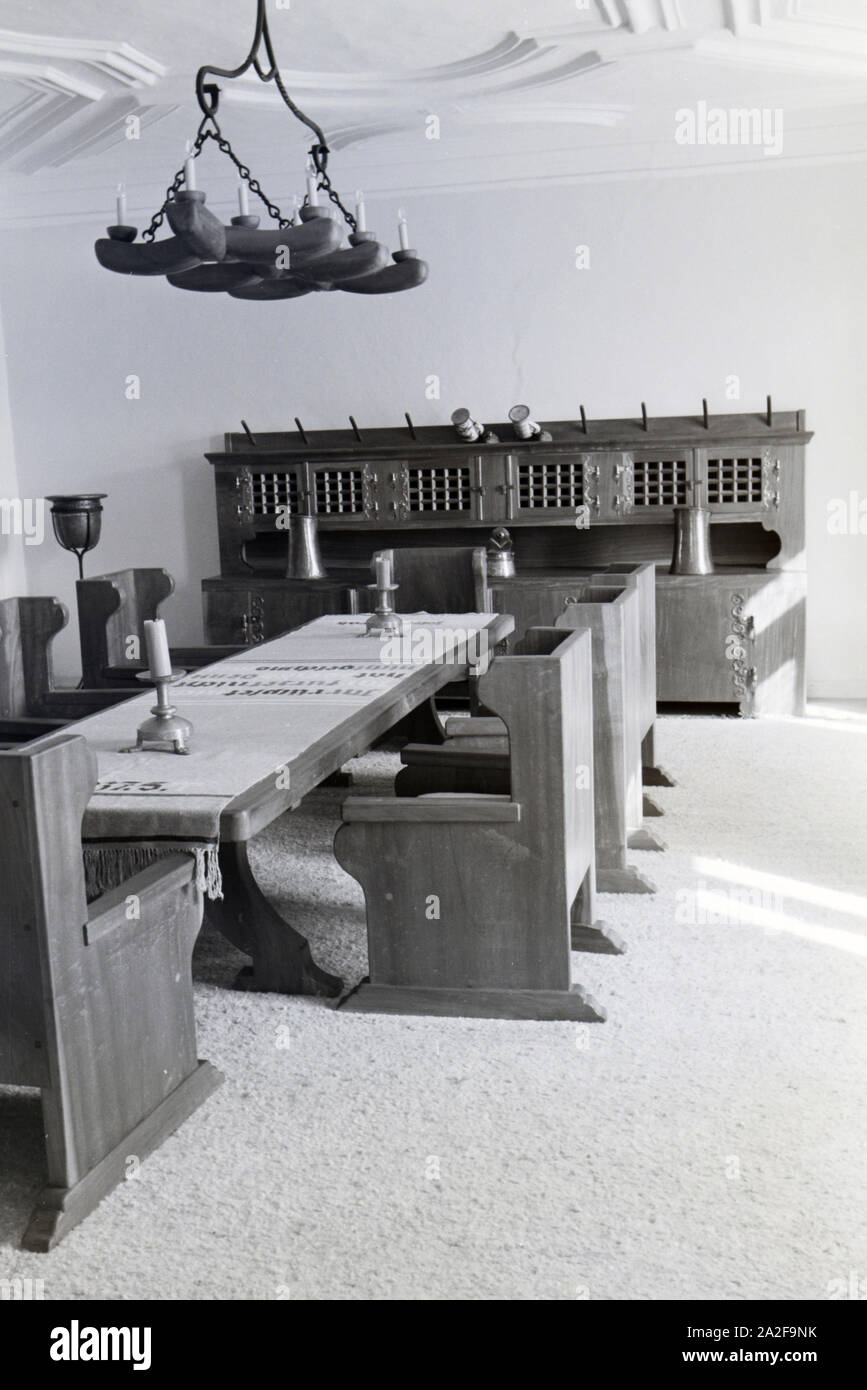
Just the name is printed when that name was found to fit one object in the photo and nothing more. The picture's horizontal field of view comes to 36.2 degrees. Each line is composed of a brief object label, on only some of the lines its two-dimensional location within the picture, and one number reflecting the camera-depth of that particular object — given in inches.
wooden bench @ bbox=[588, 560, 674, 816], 174.1
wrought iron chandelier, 118.1
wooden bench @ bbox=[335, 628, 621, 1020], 118.3
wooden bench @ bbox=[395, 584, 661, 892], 143.0
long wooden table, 104.5
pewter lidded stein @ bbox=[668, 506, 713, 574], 244.4
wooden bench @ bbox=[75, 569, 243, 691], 178.9
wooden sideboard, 245.3
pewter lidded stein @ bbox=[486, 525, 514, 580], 256.2
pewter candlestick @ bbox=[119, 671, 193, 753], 120.1
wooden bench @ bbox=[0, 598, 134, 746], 163.0
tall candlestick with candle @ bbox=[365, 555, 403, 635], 182.5
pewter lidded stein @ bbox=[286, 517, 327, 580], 261.9
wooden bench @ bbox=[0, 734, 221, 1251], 86.4
